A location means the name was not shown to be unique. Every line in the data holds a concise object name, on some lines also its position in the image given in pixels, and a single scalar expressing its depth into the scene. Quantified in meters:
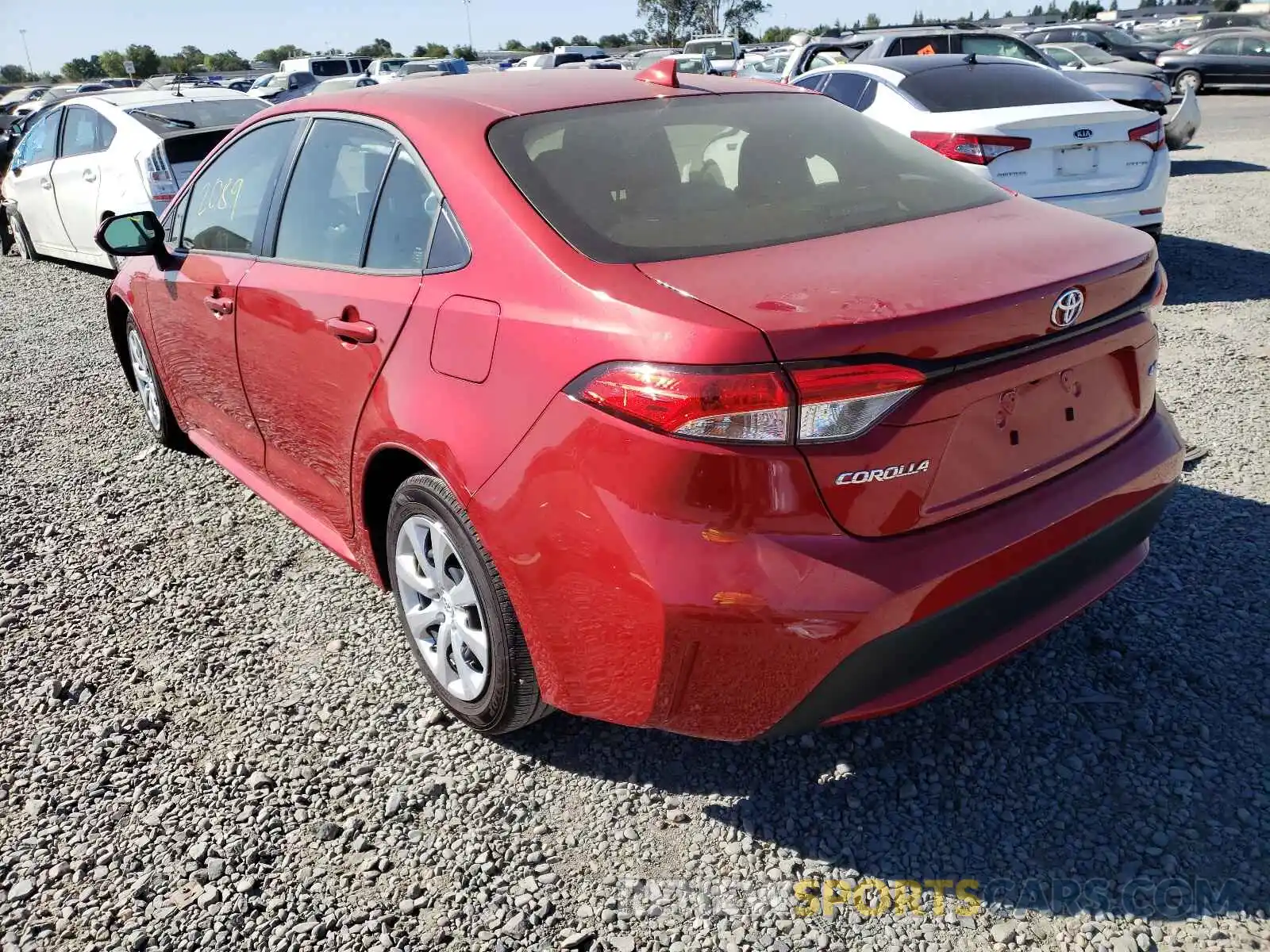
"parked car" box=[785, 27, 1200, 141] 11.64
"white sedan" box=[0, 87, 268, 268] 8.33
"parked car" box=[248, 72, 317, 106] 24.72
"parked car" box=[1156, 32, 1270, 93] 22.05
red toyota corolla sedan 1.94
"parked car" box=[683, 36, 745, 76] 28.91
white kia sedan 6.37
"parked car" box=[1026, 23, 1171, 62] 24.64
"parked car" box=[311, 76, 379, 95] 23.27
